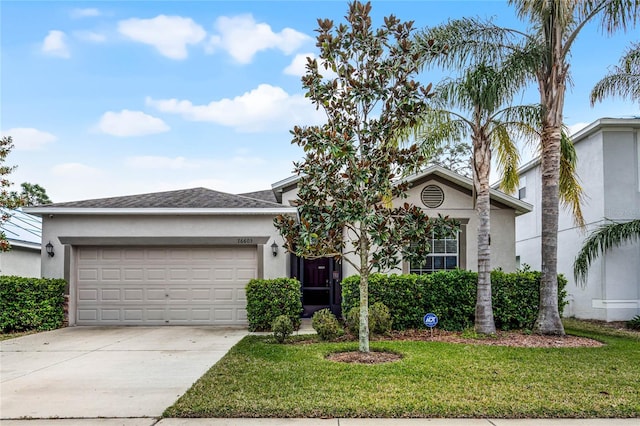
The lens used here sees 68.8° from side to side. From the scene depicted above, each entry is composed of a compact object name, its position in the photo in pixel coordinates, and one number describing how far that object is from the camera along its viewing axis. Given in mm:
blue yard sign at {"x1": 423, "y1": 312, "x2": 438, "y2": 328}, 9164
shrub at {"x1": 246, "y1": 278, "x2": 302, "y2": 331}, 10781
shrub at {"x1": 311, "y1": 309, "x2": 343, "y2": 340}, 9133
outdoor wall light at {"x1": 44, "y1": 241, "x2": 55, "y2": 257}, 12047
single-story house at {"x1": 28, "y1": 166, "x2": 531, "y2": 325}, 12047
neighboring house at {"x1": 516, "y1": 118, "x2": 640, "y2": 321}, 12781
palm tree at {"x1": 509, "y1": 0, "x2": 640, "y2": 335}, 9672
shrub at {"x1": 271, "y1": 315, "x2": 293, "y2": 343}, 8945
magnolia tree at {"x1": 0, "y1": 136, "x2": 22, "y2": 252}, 11230
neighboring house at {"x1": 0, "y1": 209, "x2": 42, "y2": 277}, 15016
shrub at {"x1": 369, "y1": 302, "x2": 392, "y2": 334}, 9570
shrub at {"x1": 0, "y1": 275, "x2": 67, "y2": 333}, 10906
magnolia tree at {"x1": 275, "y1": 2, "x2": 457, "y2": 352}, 7527
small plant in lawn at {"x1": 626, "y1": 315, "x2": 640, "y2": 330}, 11664
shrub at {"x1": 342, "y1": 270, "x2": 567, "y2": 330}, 10508
